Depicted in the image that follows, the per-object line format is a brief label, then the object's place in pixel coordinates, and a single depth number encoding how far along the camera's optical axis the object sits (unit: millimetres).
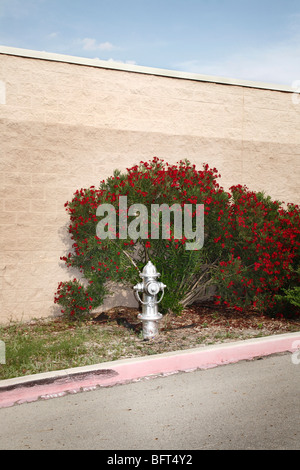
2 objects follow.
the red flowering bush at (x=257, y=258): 7492
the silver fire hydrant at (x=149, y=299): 6598
